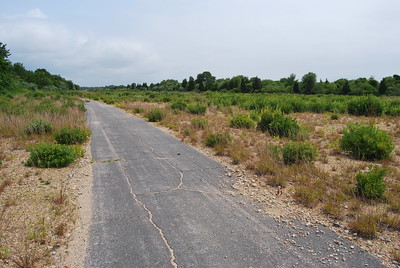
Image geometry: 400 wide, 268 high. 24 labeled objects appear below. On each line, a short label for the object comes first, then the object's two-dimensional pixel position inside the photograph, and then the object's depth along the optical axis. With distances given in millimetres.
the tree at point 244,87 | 82562
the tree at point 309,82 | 71144
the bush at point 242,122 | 13602
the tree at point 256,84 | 82438
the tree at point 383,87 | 56000
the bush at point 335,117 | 18053
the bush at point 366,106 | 19812
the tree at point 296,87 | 73844
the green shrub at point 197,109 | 21234
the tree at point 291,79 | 103638
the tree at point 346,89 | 63450
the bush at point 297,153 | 6965
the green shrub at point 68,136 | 9750
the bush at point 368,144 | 7695
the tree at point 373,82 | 66438
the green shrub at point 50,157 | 6777
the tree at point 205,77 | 118375
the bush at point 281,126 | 11303
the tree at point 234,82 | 90906
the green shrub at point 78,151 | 7930
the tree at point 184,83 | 110894
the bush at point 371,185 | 4805
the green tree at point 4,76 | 37688
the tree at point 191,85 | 104812
